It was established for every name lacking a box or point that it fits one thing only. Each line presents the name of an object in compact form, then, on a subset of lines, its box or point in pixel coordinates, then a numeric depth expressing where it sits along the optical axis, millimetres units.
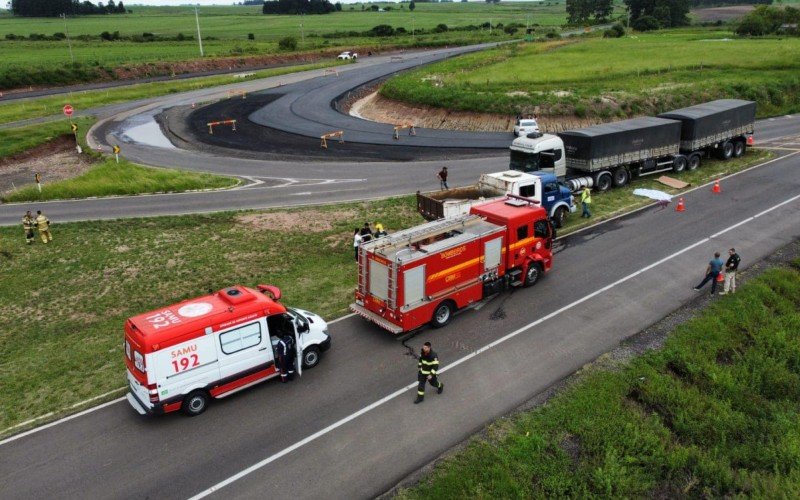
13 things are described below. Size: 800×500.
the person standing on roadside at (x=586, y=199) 28375
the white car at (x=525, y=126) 45406
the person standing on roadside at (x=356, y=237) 23784
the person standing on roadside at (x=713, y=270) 19984
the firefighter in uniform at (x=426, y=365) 14938
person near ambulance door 15930
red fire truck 17891
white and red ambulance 14242
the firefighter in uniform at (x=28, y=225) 27094
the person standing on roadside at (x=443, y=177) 32344
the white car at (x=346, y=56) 100731
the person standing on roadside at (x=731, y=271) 19875
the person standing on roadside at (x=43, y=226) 27203
